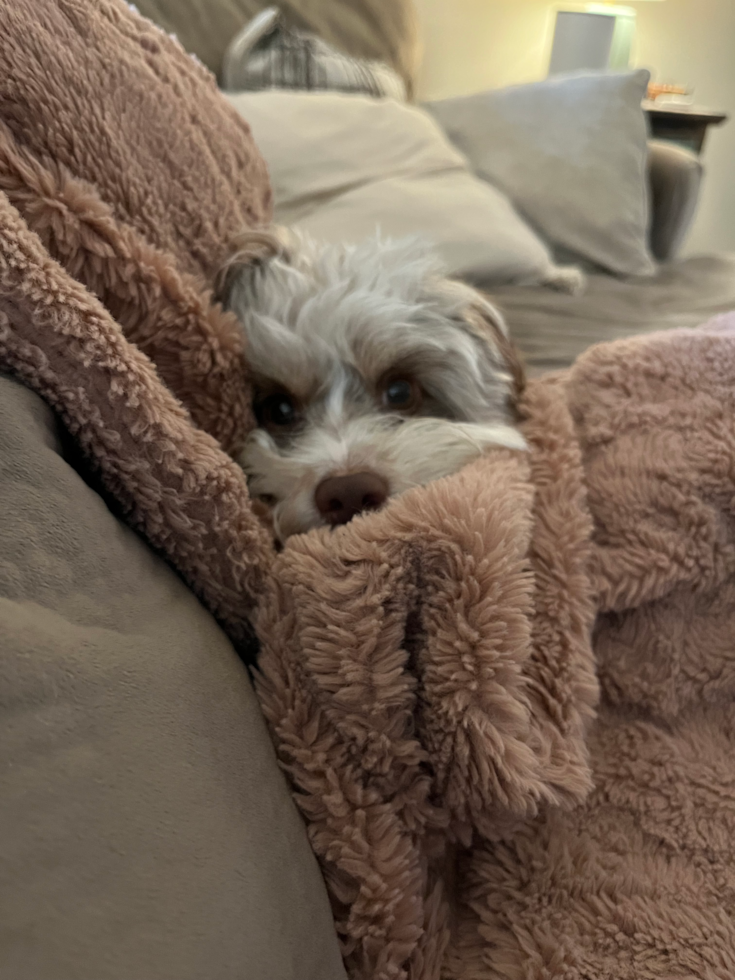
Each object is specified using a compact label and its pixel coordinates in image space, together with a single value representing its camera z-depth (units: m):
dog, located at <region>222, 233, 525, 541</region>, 0.29
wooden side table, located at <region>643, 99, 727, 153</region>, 0.94
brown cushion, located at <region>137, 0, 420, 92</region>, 0.63
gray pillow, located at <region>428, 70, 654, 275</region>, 0.67
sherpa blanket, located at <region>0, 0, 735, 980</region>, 0.19
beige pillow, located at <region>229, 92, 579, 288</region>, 0.55
